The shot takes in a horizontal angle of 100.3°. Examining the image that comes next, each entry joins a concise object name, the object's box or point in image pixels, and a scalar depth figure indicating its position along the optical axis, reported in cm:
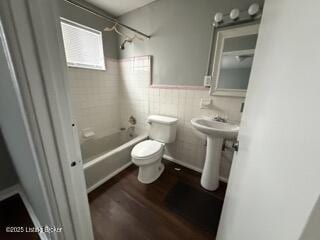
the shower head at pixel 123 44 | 206
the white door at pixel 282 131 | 28
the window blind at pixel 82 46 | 177
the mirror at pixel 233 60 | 138
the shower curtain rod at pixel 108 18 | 124
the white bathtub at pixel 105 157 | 154
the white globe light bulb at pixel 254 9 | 120
